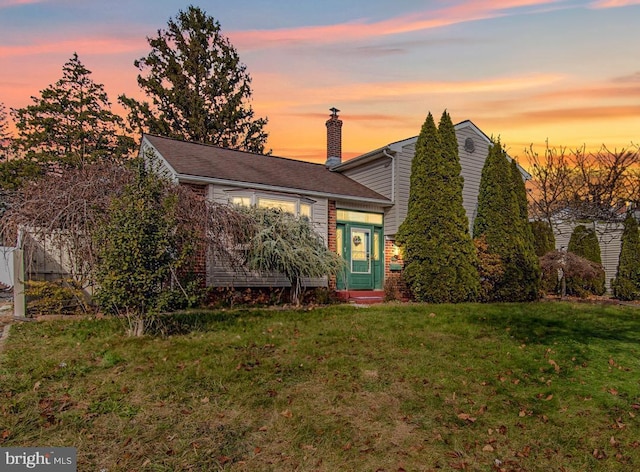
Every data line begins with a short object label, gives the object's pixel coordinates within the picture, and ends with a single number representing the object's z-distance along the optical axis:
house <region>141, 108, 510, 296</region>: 12.15
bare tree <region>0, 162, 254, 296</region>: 7.54
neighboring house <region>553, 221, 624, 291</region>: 21.08
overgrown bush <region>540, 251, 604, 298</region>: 15.27
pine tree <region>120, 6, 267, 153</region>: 29.02
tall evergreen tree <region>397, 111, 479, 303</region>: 12.59
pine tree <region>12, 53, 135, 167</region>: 26.41
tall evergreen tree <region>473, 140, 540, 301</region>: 13.65
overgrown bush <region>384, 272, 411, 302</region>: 13.47
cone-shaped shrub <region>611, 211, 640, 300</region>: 16.42
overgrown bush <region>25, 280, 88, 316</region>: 8.71
